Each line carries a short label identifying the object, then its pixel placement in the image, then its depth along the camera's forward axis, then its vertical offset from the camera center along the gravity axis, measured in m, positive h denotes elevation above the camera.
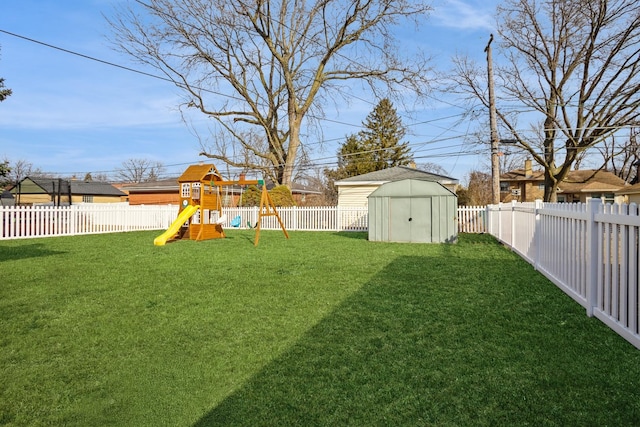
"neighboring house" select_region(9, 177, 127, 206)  29.78 +1.70
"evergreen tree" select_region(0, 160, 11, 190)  10.49 +1.07
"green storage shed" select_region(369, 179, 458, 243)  12.77 -0.05
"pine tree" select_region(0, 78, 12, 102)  10.78 +3.18
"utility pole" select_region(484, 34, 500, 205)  15.13 +2.95
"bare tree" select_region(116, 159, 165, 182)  64.06 +6.42
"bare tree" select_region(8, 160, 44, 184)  58.15 +5.94
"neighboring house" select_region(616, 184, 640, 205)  25.17 +1.21
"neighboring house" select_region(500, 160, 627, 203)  35.53 +2.47
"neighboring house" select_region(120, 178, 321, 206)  38.72 +1.80
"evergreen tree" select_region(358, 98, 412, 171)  37.00 +7.26
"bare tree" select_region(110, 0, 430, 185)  22.36 +8.85
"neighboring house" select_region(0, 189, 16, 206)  32.77 +0.89
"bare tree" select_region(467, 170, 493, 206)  25.85 +2.04
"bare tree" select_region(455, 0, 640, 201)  19.52 +6.75
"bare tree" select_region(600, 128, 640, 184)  35.98 +4.80
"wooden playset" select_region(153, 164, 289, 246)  13.98 +0.25
